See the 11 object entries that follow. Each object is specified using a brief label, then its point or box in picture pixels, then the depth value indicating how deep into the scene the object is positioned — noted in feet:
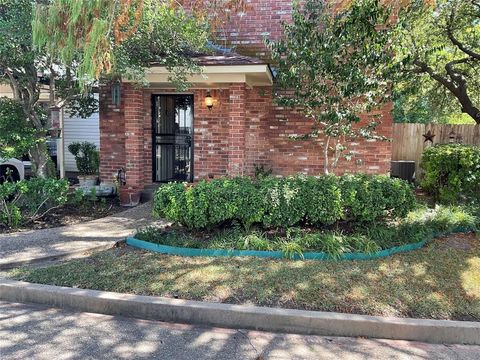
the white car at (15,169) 31.94
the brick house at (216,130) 27.35
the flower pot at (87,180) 30.94
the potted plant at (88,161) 34.09
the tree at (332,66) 21.80
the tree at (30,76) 18.63
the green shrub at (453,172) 23.49
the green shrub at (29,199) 20.15
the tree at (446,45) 26.19
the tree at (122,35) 13.84
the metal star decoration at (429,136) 37.70
